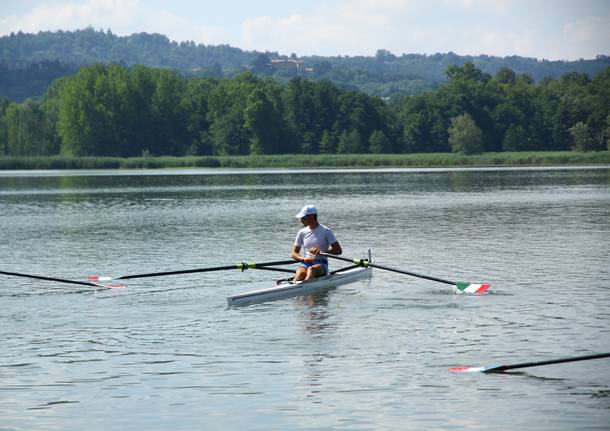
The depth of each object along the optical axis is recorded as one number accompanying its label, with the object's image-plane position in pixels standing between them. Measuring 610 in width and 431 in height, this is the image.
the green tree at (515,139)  156.75
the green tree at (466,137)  148.25
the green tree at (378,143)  155.50
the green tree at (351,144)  156.12
